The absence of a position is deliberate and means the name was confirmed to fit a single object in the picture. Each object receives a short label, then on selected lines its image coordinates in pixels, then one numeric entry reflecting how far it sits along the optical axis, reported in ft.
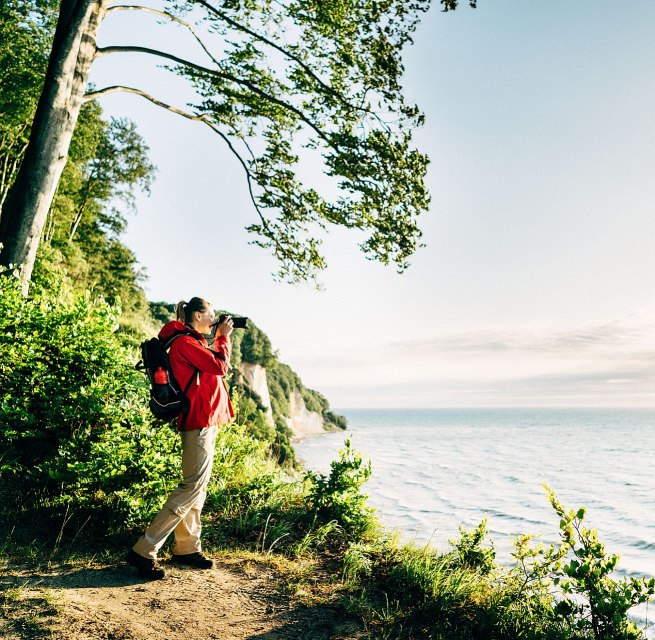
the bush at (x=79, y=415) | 14.55
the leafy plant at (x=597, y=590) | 11.20
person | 13.41
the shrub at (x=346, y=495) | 17.81
